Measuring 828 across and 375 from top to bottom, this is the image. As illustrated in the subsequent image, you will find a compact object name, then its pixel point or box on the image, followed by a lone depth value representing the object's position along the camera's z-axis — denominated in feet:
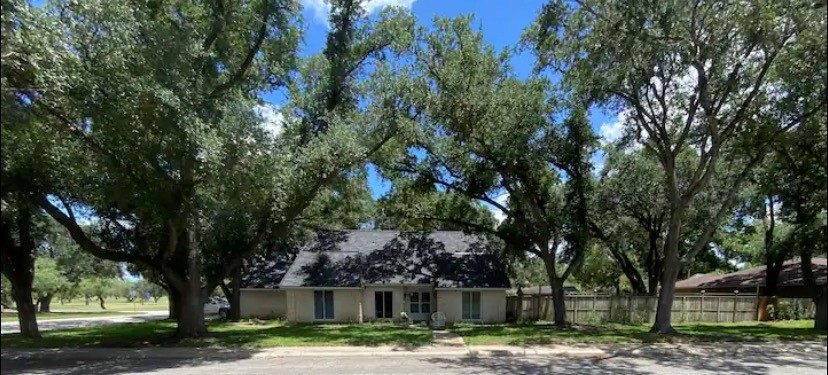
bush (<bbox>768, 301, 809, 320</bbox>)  88.38
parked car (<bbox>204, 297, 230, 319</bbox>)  117.32
